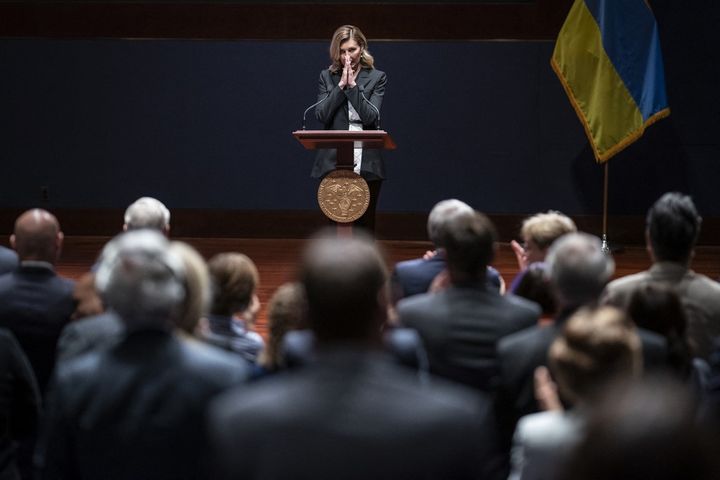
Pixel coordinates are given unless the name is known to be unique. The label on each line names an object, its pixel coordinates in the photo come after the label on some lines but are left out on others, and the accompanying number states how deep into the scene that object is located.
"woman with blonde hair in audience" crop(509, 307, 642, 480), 3.78
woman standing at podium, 11.61
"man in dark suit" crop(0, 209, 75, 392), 6.08
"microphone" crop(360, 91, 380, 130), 11.62
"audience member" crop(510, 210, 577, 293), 7.30
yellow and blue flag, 16.58
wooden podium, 10.55
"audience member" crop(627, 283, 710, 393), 5.23
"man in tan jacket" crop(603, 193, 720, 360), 6.25
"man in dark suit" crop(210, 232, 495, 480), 2.94
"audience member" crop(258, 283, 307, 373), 5.12
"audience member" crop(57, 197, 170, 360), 5.08
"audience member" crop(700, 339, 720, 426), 4.99
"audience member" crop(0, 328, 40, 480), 5.12
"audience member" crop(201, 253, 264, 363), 5.70
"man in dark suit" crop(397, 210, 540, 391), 5.30
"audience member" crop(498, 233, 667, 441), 4.90
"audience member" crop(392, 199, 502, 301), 7.04
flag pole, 16.22
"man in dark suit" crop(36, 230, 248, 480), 4.09
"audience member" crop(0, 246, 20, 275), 7.42
